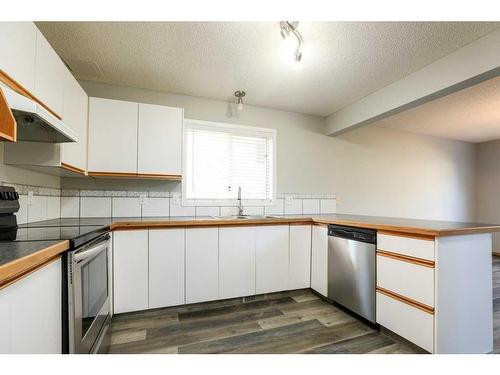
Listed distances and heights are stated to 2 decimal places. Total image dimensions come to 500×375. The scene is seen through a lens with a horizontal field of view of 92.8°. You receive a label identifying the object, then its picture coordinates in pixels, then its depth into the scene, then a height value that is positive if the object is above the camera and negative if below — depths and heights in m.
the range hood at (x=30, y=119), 1.05 +0.37
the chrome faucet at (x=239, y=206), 2.86 -0.18
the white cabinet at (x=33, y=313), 0.76 -0.45
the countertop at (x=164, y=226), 0.80 -0.26
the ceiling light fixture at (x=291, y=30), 1.62 +1.13
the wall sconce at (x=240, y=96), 2.70 +1.11
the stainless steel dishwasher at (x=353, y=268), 1.93 -0.68
